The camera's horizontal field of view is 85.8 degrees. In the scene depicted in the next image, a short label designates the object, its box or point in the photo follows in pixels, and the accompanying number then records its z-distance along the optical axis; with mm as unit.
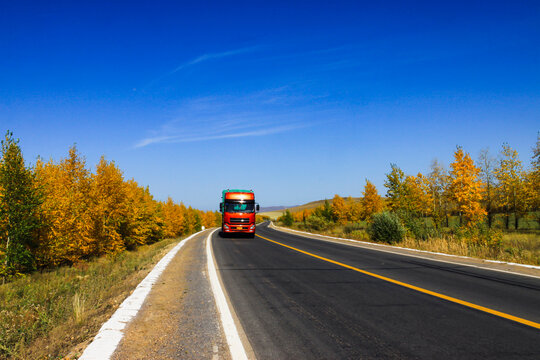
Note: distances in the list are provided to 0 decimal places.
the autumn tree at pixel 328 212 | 67850
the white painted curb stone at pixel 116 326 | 3089
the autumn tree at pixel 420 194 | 43656
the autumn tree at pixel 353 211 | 60262
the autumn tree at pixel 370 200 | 49406
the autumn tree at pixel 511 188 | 39375
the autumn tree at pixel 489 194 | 42250
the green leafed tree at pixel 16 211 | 17391
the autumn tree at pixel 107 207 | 27625
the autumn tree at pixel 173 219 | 55938
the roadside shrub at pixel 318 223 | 35781
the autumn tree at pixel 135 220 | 30806
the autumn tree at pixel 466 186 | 33031
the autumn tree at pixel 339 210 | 64812
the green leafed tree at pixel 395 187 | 37250
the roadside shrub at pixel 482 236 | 13273
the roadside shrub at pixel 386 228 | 17422
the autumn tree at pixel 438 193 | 44625
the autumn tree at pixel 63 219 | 20000
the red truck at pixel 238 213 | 22531
